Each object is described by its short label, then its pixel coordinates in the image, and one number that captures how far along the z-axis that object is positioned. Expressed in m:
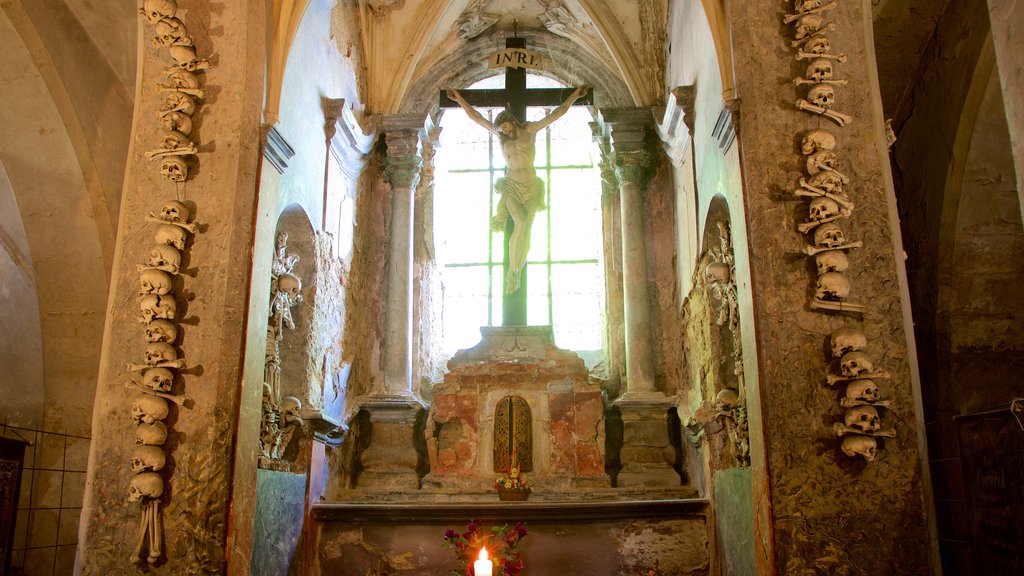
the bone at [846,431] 5.71
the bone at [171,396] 6.19
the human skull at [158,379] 6.17
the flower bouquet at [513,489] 8.09
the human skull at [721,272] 7.51
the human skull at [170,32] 6.80
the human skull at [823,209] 6.07
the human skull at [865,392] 5.74
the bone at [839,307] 5.98
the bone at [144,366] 6.22
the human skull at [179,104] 6.71
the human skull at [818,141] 6.21
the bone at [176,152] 6.61
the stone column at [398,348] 9.27
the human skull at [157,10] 6.79
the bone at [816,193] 6.10
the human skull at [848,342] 5.83
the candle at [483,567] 5.91
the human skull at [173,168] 6.57
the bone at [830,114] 6.32
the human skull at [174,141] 6.63
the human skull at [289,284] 7.62
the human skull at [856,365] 5.78
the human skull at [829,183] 6.14
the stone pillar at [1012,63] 5.08
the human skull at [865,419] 5.68
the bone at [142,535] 5.85
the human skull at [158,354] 6.21
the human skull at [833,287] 5.94
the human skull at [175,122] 6.65
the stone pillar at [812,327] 5.66
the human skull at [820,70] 6.37
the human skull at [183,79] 6.77
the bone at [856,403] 5.74
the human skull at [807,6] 6.53
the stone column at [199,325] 5.99
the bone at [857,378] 5.80
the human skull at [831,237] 6.03
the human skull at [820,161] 6.19
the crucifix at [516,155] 9.77
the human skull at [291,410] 7.54
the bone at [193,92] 6.74
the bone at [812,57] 6.43
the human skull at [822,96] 6.34
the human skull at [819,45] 6.44
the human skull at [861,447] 5.66
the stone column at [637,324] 9.05
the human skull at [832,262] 5.98
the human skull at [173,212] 6.48
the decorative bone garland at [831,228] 5.73
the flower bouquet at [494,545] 6.65
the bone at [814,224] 6.09
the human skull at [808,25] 6.50
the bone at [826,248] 6.04
